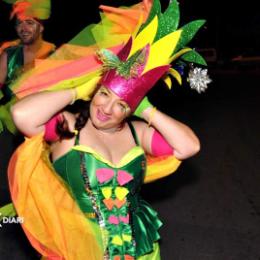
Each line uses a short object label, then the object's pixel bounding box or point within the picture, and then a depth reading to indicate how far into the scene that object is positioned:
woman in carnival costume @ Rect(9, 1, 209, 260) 2.00
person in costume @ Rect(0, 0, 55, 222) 3.68
